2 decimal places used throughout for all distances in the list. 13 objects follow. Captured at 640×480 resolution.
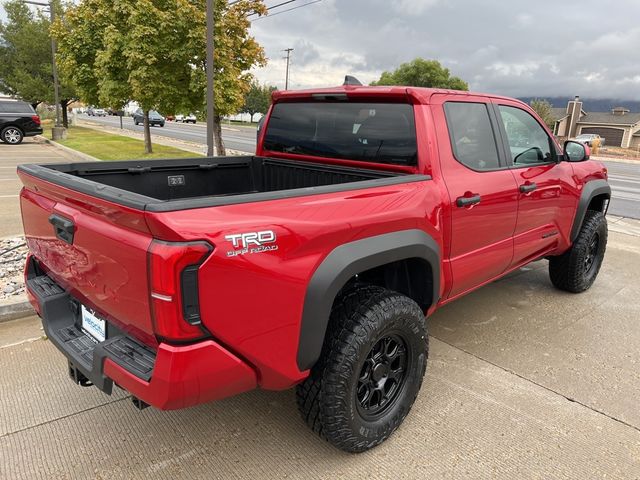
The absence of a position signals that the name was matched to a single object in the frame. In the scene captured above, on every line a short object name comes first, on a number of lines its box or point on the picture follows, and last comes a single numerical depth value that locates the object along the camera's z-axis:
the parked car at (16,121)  18.77
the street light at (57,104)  20.42
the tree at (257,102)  84.94
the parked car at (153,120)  40.47
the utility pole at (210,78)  8.75
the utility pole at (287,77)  62.47
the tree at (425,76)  47.12
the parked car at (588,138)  41.74
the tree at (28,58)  26.84
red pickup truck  1.83
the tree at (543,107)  60.78
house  77.19
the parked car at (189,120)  55.58
